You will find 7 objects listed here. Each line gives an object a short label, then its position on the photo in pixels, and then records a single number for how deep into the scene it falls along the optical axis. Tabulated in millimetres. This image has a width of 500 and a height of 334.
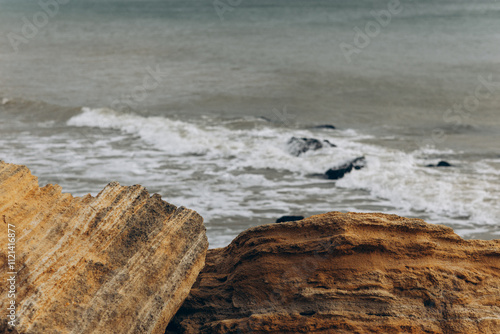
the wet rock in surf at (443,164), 13767
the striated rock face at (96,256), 3633
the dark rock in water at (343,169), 12618
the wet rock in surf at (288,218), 8391
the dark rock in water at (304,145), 14555
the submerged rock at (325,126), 19016
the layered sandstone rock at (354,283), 3850
